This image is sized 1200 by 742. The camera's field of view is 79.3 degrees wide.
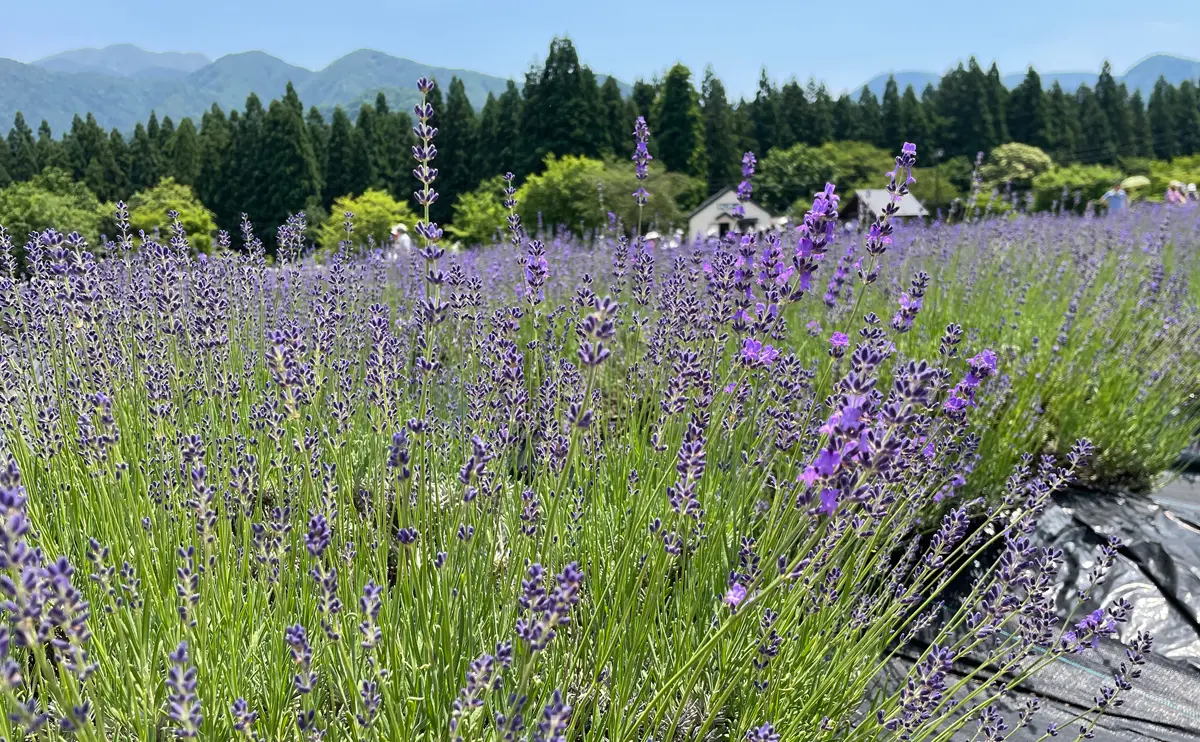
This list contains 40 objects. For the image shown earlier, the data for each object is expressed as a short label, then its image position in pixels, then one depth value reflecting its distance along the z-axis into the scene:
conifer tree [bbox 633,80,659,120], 46.06
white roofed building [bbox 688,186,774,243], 38.59
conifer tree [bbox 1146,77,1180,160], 49.00
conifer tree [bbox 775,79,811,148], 51.06
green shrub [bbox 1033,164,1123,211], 34.91
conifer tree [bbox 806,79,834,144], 50.97
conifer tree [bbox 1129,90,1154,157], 48.44
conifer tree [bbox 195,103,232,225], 37.66
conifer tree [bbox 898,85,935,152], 50.69
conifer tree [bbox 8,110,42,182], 37.19
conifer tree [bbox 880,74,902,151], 51.68
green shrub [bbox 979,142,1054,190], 41.75
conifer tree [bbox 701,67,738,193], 45.84
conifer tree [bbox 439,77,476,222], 38.88
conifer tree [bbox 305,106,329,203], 39.78
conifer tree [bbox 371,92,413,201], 39.41
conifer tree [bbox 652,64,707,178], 41.69
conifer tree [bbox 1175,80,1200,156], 49.00
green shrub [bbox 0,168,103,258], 21.19
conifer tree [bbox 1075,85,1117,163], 48.62
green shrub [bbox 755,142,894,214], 43.72
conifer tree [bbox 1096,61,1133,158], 49.00
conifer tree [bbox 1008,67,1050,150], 50.38
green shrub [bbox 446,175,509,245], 26.89
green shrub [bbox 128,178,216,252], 31.02
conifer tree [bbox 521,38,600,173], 36.47
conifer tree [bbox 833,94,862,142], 51.97
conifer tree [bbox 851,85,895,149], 51.78
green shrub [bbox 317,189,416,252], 26.69
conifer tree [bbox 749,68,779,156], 50.78
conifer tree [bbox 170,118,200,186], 39.75
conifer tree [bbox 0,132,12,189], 36.19
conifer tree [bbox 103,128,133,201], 40.25
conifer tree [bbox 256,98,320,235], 36.75
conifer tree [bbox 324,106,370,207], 39.31
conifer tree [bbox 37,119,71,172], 38.06
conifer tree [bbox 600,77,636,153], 39.44
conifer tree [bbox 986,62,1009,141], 51.56
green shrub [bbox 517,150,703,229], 22.94
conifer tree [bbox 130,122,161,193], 41.22
